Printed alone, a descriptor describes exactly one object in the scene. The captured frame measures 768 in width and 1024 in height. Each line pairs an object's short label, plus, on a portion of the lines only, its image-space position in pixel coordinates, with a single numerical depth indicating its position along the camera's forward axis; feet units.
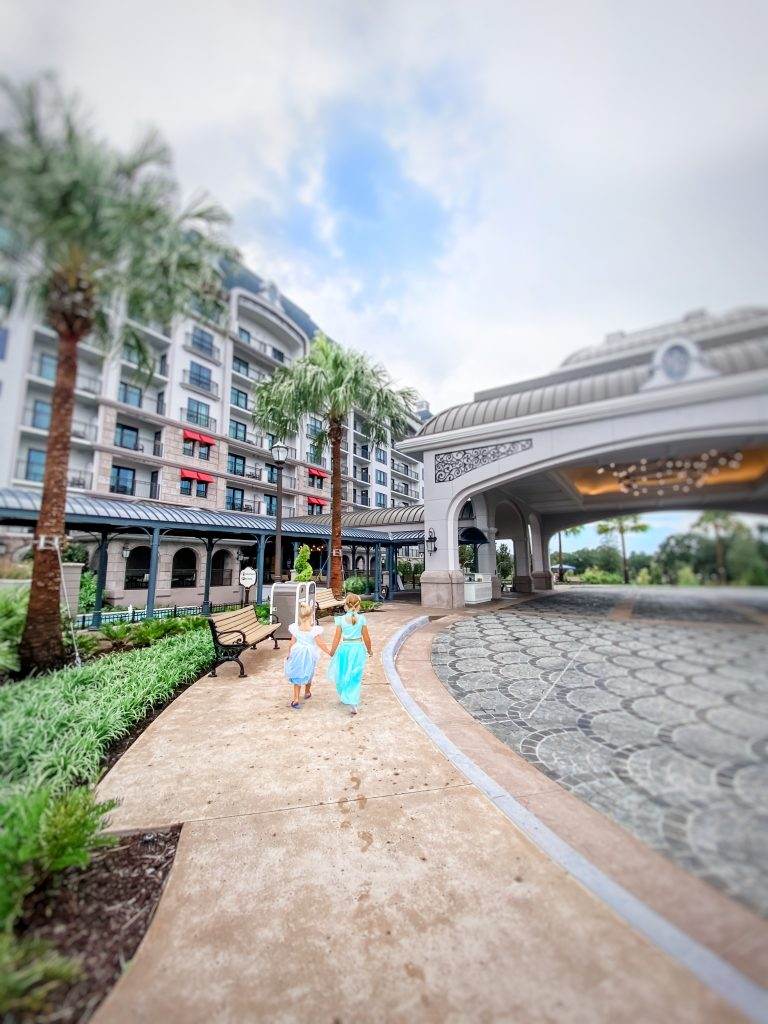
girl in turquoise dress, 15.39
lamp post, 33.91
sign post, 40.42
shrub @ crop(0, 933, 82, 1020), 4.71
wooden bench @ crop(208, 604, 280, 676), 20.43
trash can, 29.01
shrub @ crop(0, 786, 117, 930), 6.02
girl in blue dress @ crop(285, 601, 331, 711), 15.96
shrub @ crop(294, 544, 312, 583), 28.43
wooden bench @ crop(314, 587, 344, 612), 32.46
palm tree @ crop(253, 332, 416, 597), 33.94
